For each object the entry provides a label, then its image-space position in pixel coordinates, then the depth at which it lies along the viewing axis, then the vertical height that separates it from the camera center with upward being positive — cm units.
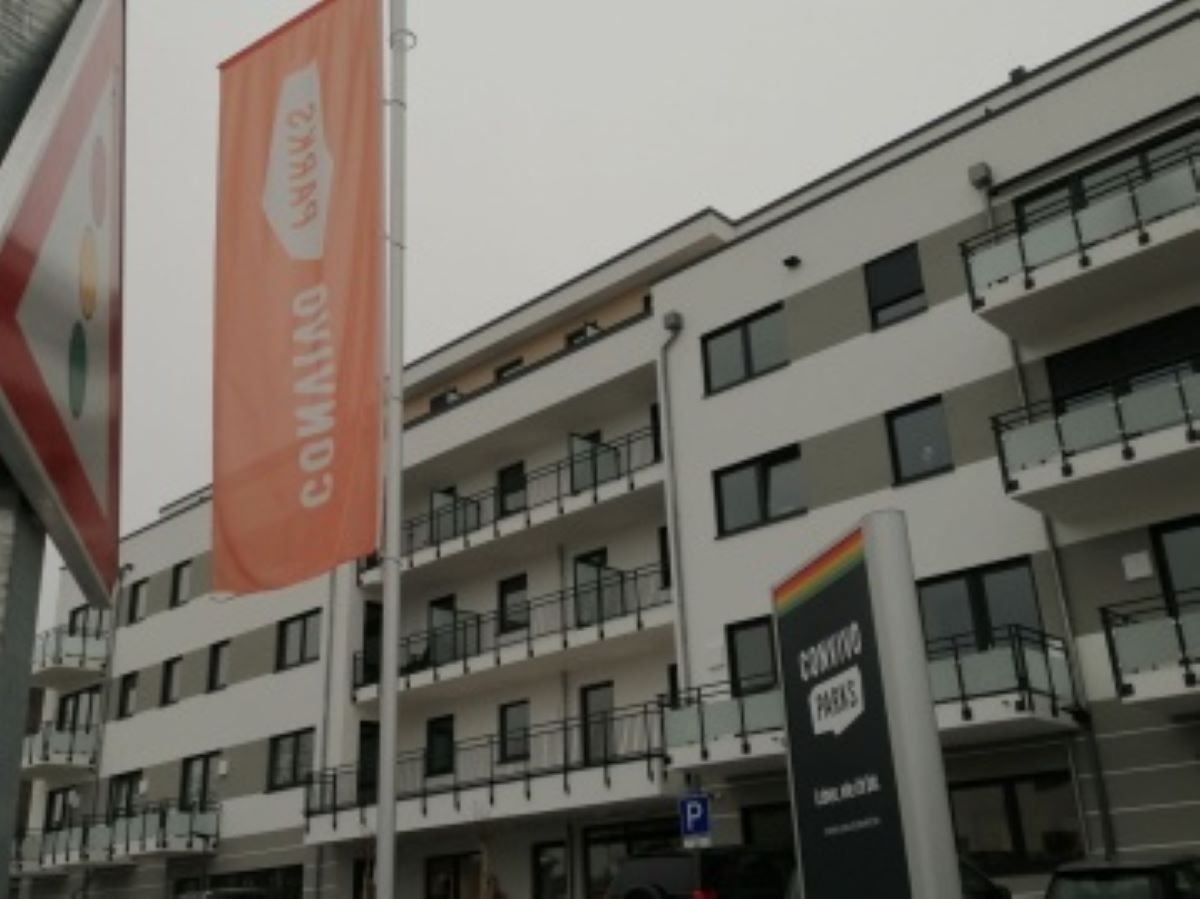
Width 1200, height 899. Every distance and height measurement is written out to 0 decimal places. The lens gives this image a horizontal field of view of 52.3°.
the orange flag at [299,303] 922 +470
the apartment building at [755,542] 1788 +649
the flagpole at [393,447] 847 +342
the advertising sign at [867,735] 381 +51
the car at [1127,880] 1162 -2
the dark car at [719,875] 1540 +30
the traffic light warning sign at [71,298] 198 +107
